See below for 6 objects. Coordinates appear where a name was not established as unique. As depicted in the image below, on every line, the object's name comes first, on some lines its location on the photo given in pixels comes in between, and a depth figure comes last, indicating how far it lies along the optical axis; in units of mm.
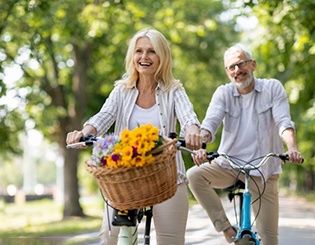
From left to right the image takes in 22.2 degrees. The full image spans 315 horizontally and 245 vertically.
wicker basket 4047
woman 4766
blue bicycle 5453
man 6293
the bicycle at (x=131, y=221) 4371
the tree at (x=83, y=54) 17109
